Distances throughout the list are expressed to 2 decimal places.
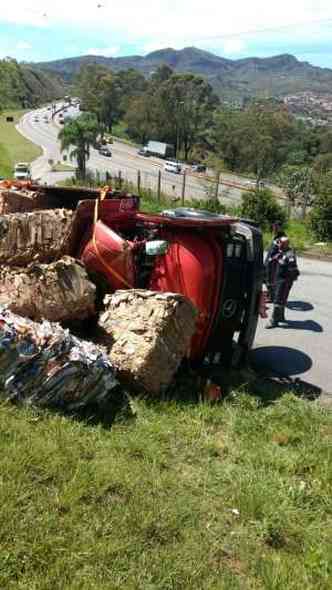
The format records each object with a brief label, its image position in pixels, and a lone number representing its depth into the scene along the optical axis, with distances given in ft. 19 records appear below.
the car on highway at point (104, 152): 238.07
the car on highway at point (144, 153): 266.57
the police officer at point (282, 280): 26.73
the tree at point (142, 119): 334.42
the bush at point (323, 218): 54.49
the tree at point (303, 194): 62.64
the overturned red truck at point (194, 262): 17.80
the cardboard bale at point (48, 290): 15.33
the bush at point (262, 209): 57.31
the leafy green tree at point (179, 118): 327.26
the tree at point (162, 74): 482.00
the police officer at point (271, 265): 27.76
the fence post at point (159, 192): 75.58
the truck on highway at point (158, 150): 269.23
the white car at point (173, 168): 203.62
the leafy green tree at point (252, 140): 306.35
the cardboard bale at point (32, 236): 17.26
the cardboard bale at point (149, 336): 15.37
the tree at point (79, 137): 179.11
